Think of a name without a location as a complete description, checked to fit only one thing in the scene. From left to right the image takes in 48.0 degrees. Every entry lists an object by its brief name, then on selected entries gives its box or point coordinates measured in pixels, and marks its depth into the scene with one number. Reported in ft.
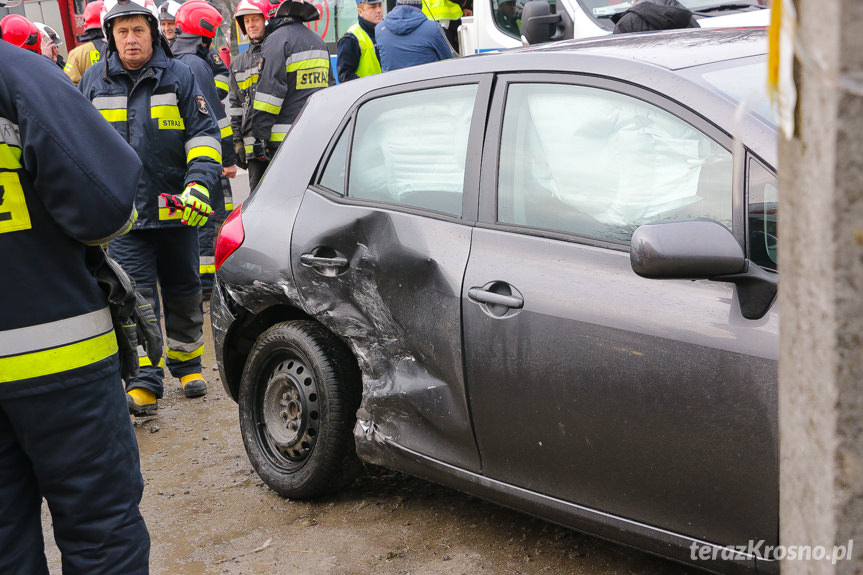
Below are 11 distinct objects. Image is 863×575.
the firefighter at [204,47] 24.06
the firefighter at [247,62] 25.49
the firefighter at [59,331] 7.63
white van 18.40
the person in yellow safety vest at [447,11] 29.48
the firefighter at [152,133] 15.70
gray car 7.70
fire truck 45.21
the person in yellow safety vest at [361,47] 26.91
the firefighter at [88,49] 26.91
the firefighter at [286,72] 23.77
